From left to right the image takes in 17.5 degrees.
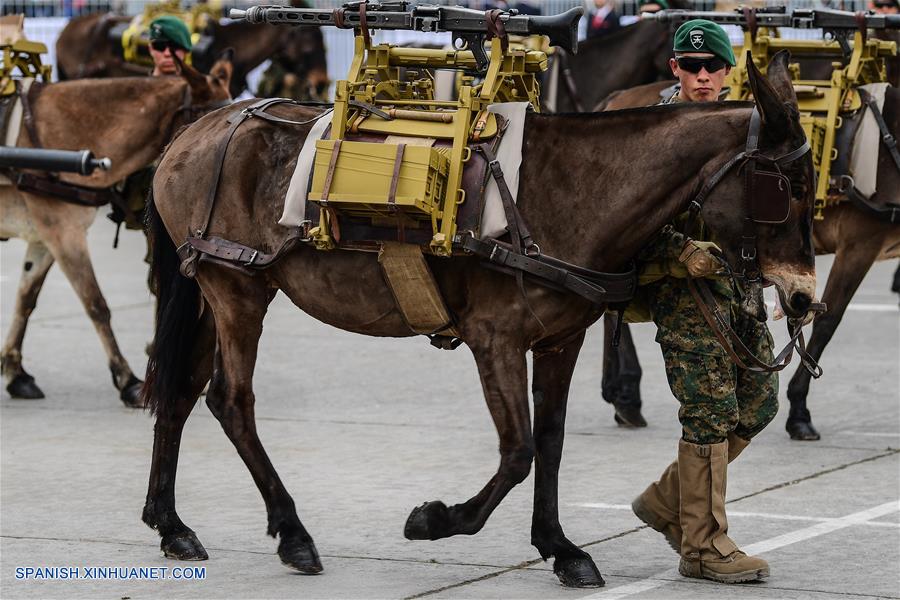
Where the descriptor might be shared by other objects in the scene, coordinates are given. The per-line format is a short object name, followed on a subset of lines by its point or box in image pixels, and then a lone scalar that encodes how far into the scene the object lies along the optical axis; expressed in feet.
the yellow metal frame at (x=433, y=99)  33.51
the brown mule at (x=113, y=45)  99.66
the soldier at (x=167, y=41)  60.98
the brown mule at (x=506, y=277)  32.74
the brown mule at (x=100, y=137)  56.24
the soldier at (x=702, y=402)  34.10
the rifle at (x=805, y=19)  47.05
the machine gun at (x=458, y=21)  33.58
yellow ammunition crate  33.00
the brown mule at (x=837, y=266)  51.55
